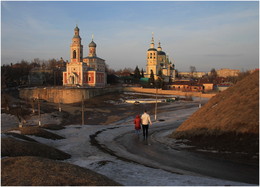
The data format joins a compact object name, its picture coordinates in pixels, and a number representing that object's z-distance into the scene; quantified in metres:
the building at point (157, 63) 121.81
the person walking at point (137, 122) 16.48
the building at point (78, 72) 79.88
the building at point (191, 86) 89.94
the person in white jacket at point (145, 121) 15.83
